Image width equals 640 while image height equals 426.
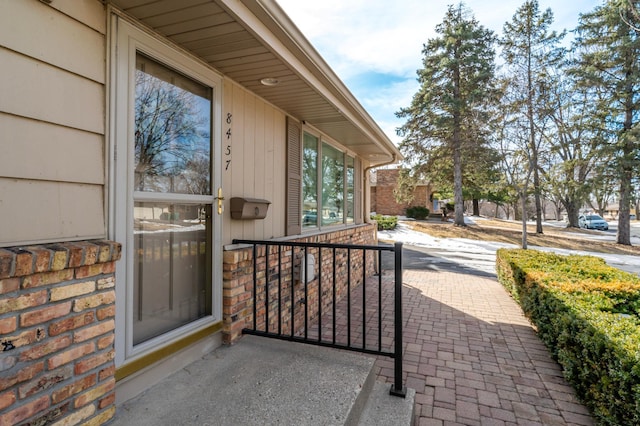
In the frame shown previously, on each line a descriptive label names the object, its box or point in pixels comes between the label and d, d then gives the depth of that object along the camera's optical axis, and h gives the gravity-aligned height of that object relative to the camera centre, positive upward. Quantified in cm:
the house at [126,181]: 129 +14
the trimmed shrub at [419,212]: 2092 -22
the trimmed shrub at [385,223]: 1529 -69
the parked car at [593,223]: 2161 -89
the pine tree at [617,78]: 1206 +504
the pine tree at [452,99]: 1457 +504
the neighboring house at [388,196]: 2333 +93
